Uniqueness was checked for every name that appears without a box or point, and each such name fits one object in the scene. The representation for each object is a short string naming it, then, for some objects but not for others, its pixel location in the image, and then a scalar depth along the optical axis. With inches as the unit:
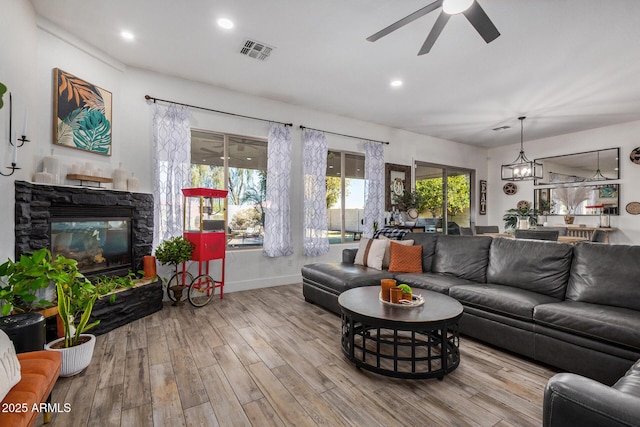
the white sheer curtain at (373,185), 231.5
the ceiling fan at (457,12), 87.7
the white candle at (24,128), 93.1
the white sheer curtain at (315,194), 202.5
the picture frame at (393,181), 247.0
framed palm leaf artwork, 121.4
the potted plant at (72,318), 80.7
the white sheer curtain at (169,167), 154.3
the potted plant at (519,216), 253.1
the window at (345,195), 227.1
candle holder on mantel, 90.9
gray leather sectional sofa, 79.2
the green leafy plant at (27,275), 75.1
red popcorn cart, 149.1
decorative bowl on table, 91.4
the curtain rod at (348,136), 204.7
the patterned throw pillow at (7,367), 42.8
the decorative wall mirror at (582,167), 237.5
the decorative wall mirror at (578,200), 236.8
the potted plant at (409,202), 246.4
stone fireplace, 101.1
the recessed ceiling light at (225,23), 114.6
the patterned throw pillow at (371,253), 150.7
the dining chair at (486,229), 236.3
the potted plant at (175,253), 140.7
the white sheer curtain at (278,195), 187.9
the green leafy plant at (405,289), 94.5
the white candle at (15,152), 90.3
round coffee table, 80.7
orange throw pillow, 145.2
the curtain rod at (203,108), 153.7
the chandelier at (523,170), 208.2
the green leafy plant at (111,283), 117.0
